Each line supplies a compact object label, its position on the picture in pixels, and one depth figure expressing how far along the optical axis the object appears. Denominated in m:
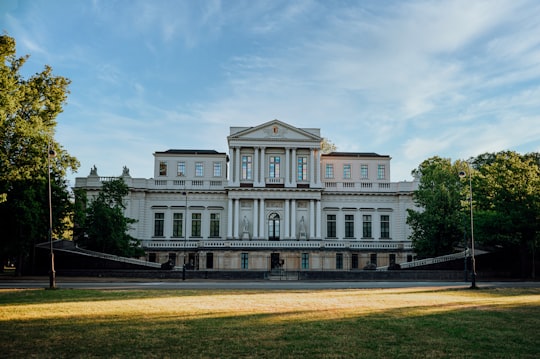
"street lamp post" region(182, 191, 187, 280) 58.34
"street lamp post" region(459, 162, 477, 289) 31.31
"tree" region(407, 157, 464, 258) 48.82
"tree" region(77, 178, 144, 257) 49.03
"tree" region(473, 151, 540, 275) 42.38
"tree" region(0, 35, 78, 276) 29.94
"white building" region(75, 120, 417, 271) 61.41
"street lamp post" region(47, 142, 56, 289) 27.91
